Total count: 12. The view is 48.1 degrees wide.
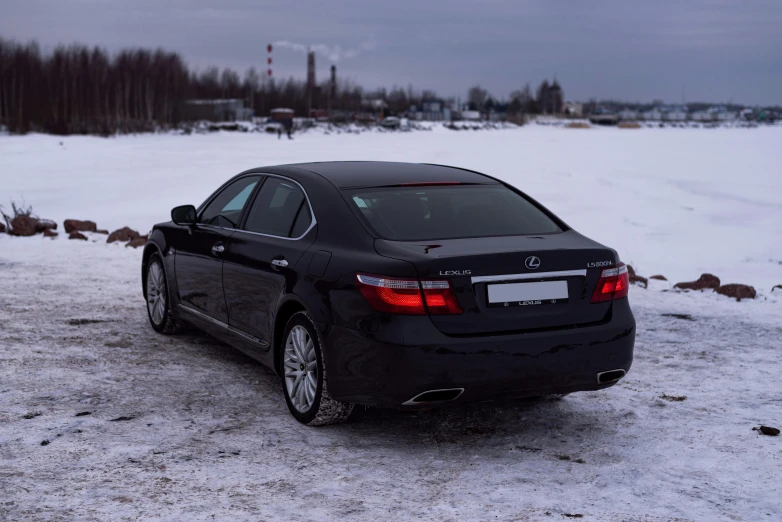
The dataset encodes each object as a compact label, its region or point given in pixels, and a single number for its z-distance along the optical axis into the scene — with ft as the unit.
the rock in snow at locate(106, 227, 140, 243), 48.26
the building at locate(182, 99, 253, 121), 288.14
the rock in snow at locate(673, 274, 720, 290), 36.78
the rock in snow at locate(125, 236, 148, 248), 46.01
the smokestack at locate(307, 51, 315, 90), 477.36
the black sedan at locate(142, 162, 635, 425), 14.82
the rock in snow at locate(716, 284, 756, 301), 33.71
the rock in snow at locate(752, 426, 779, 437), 17.24
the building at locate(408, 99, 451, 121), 588.09
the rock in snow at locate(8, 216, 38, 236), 49.75
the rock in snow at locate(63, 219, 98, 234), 51.01
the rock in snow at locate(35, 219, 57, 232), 50.78
